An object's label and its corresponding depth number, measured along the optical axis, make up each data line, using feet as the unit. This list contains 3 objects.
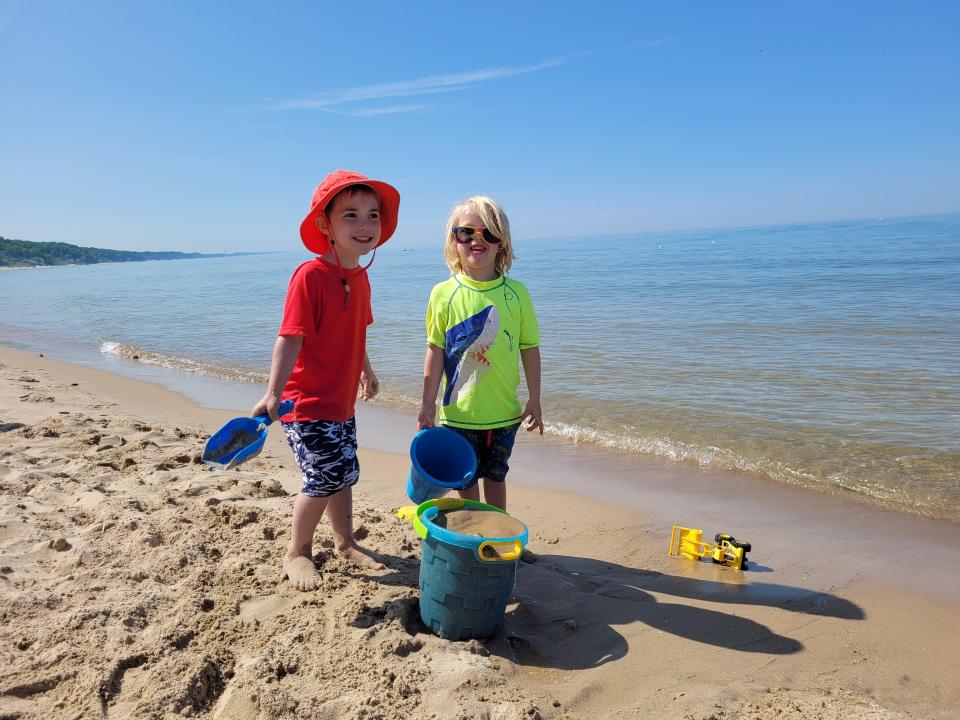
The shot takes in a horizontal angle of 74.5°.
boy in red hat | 9.30
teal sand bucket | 7.77
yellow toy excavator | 10.97
